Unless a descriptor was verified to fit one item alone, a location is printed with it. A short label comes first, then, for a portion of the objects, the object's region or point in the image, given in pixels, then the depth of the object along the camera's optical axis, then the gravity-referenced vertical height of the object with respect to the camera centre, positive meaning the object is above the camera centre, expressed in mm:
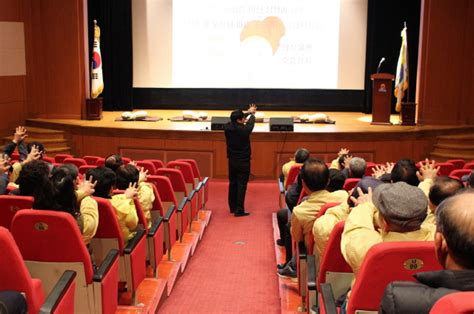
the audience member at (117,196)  3814 -733
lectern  10258 -251
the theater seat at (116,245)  3529 -994
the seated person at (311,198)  3698 -706
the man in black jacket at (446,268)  1426 -441
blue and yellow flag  10656 +185
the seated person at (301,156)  6137 -734
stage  9219 -912
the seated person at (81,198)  3150 -625
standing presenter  6973 -856
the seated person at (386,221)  2188 -523
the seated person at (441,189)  2861 -496
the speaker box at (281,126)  9258 -651
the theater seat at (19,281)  2318 -780
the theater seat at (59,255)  2918 -873
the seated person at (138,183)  4316 -733
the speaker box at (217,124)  9227 -628
